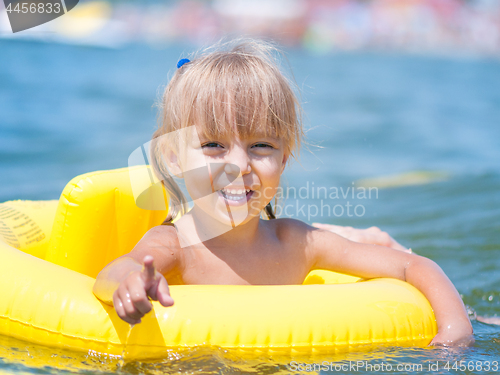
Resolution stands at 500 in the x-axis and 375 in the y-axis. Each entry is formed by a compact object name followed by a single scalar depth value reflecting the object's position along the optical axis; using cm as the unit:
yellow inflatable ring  478
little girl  483
